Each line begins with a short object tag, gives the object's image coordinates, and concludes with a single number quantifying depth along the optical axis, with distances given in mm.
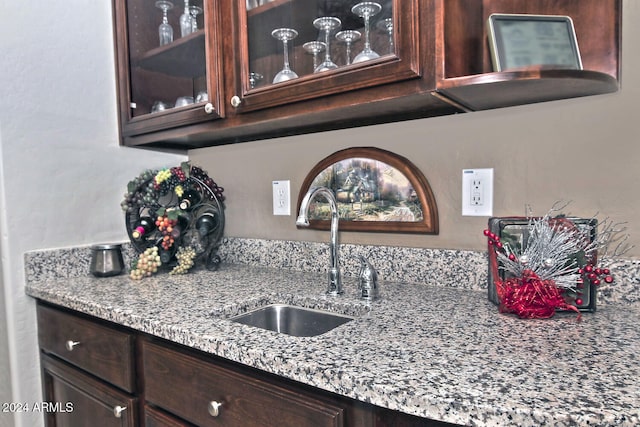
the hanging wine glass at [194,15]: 1238
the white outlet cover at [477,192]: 1029
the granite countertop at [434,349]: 495
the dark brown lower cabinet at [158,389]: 653
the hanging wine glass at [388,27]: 867
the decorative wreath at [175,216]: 1399
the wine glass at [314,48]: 1036
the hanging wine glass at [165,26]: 1382
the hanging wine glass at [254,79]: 1105
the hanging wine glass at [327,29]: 992
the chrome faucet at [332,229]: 1033
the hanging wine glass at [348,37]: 974
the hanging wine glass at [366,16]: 919
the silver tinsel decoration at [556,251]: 794
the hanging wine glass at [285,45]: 1057
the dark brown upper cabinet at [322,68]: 825
